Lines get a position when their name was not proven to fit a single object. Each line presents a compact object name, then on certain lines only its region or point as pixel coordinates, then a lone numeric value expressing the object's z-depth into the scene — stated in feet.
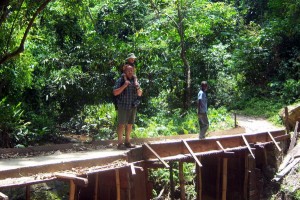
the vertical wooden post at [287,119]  48.20
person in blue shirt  33.71
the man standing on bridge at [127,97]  29.14
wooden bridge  23.15
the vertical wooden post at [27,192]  24.73
